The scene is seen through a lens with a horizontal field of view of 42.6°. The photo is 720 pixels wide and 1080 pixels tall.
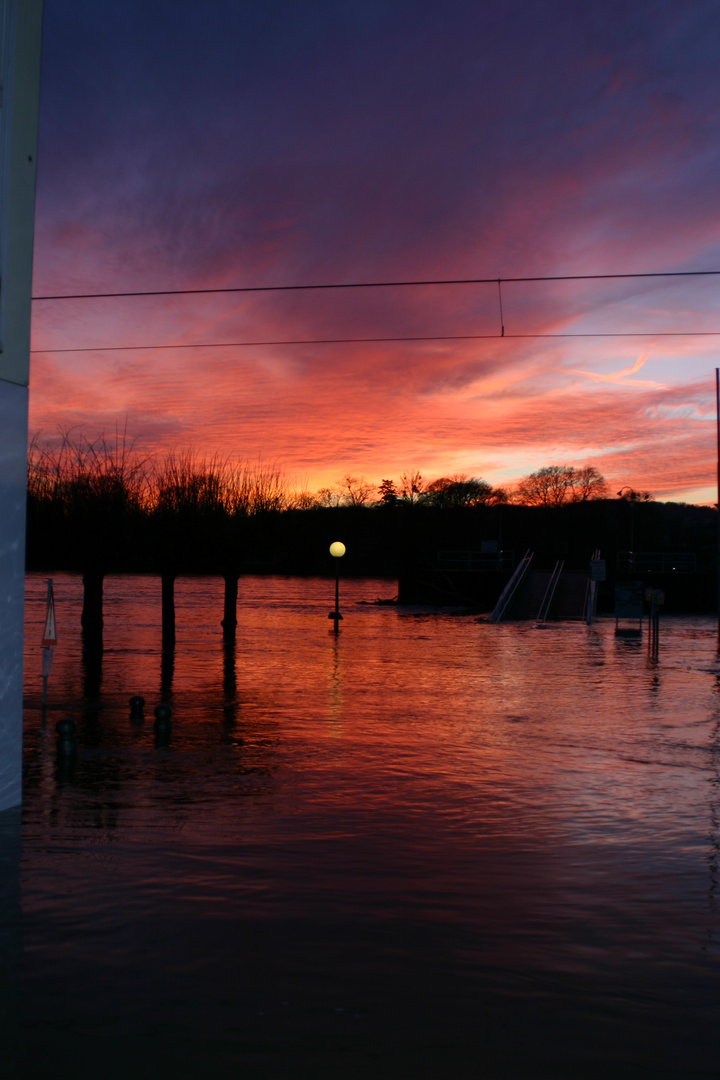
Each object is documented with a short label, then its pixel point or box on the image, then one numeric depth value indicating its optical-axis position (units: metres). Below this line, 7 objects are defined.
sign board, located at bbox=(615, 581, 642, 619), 31.16
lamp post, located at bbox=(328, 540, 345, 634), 33.34
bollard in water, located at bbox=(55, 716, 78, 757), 9.54
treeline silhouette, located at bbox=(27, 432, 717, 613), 24.19
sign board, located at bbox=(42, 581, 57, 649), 11.90
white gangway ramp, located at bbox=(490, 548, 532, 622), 39.00
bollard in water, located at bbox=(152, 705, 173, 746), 10.98
